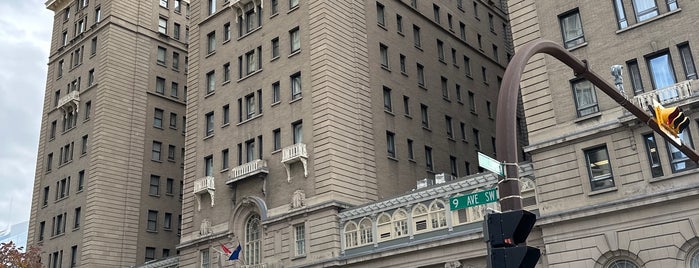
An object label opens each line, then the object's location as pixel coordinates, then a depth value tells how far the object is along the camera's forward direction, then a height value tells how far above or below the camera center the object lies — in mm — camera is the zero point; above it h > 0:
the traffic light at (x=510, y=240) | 9805 +1823
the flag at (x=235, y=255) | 42672 +7708
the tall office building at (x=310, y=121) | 42719 +17836
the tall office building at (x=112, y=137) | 62312 +24474
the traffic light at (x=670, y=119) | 15755 +5469
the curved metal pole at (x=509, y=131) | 10492 +3523
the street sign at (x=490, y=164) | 10756 +3194
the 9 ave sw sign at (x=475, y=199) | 13125 +3203
